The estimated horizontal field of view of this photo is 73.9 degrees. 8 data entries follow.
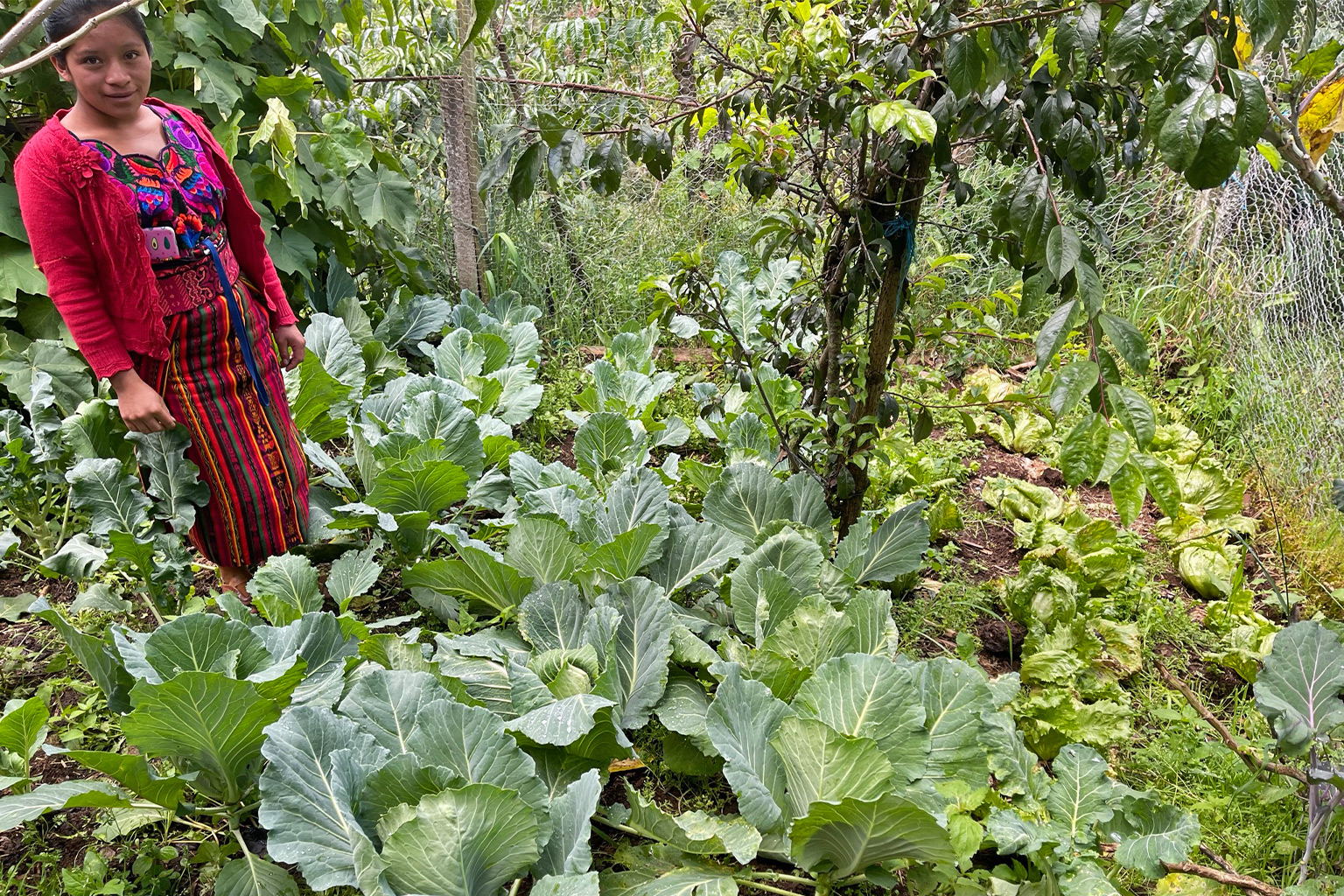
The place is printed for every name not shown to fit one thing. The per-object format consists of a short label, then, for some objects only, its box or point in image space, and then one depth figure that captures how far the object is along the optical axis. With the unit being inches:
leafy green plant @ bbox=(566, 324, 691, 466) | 128.5
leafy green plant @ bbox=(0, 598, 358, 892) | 65.0
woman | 76.6
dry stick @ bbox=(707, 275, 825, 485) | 103.3
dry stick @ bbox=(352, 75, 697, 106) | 77.7
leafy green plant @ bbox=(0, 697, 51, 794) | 69.2
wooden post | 159.6
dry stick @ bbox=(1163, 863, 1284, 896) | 67.9
